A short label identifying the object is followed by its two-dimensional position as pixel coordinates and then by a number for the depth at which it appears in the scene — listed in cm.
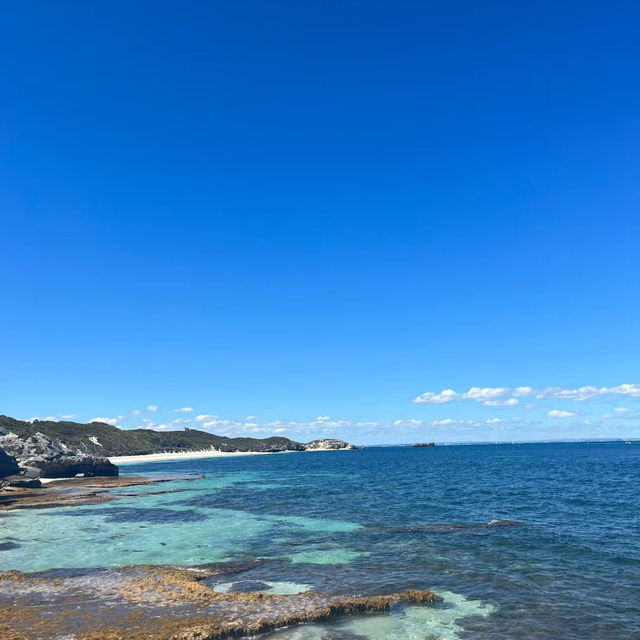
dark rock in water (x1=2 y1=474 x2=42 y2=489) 7362
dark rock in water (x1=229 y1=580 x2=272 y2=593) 2418
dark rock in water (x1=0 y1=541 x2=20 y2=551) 3428
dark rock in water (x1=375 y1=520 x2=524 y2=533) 3935
